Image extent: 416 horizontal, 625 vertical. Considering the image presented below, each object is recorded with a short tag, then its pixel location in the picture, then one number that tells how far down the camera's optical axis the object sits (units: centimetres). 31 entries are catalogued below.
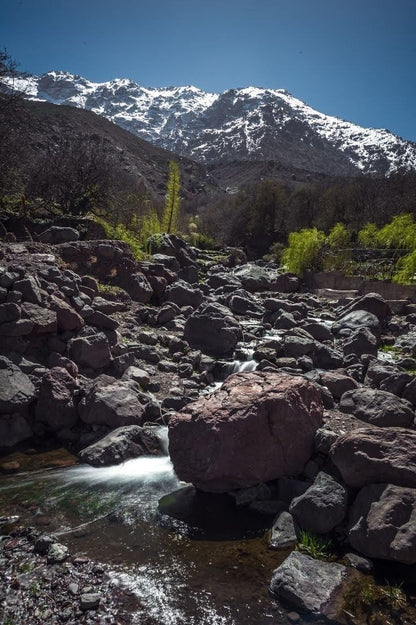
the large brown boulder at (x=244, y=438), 533
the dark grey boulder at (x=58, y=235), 1377
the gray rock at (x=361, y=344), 1049
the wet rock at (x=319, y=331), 1245
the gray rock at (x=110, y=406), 670
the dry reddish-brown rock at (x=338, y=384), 769
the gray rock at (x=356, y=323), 1292
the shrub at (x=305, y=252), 2473
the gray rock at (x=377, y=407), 617
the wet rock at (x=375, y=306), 1467
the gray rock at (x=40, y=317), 803
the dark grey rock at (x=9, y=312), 770
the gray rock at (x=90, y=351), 816
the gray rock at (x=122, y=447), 607
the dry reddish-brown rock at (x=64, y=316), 862
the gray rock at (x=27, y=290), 836
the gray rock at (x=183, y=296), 1458
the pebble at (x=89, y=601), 352
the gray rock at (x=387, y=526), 400
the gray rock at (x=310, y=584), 366
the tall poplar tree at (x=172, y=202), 3042
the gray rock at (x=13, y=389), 646
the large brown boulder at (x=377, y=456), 456
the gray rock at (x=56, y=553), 403
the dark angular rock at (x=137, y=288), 1379
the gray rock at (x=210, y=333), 1063
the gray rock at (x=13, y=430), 634
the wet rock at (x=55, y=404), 675
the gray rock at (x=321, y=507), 462
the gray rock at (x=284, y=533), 451
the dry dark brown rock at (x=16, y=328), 764
